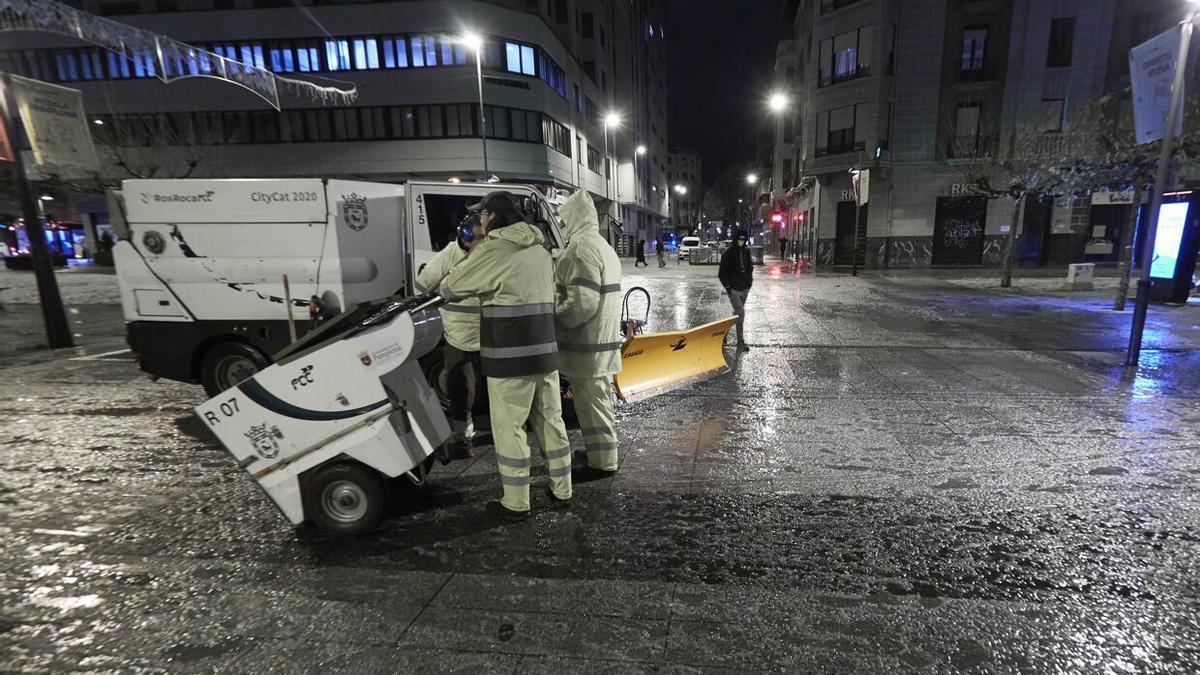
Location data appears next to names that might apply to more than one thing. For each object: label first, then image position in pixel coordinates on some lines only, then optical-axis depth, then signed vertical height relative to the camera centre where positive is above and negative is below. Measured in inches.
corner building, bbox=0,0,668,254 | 1321.4 +375.6
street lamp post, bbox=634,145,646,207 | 2410.9 +220.1
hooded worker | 155.8 -23.6
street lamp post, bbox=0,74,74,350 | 358.0 +4.0
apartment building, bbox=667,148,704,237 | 4745.6 +503.3
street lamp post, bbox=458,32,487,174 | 1238.8 +441.8
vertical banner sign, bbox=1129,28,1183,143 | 306.3 +72.2
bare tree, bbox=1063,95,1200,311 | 506.6 +52.3
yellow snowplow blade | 243.0 -57.4
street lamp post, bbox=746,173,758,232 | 2672.2 +170.0
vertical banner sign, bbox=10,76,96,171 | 350.9 +83.5
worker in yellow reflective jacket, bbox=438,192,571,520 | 138.1 -20.4
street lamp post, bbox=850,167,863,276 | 983.9 +68.6
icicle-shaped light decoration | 331.3 +138.4
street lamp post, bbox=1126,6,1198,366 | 291.6 +11.4
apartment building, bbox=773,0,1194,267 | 1111.0 +241.2
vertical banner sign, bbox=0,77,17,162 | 353.7 +71.1
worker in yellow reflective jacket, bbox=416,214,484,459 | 181.9 -32.2
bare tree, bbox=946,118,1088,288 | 642.2 +71.2
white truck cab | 232.8 -3.5
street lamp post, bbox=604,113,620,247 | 1984.5 +203.8
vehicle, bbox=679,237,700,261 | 1793.8 -34.0
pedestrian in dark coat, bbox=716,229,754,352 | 352.8 -24.4
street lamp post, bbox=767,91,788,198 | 2050.9 +240.1
